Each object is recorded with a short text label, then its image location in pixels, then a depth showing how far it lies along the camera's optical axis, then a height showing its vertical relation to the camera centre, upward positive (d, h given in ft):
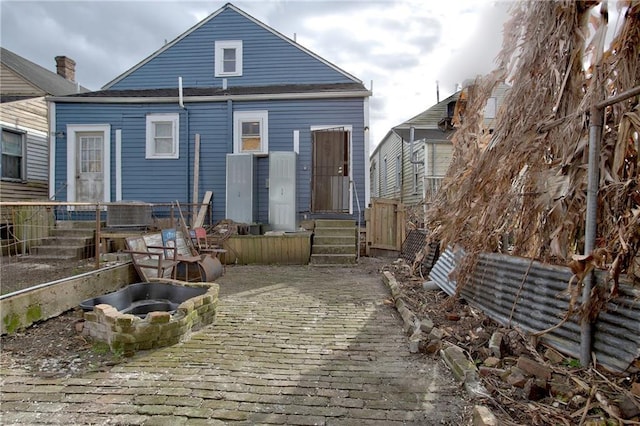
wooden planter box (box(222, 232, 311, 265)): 28.58 -3.11
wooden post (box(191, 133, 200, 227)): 35.50 +3.49
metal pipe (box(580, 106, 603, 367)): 9.09 -0.05
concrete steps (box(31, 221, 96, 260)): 27.63 -2.76
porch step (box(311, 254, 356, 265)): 28.14 -3.84
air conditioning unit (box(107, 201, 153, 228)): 30.02 -0.61
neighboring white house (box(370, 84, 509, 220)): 44.73 +7.76
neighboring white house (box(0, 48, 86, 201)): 38.29 +8.40
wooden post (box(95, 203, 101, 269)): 17.80 -1.36
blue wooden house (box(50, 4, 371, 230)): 34.30 +7.77
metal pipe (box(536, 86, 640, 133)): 8.23 +2.74
